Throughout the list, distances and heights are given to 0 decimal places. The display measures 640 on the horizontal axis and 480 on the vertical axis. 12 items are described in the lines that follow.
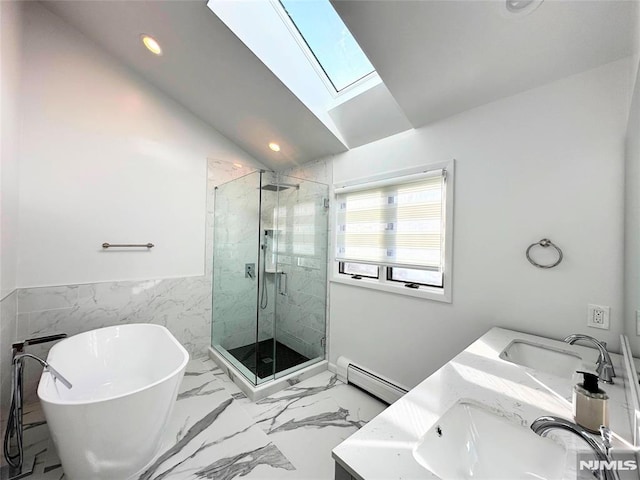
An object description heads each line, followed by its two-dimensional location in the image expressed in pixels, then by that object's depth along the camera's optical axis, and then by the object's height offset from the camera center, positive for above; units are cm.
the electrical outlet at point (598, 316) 131 -36
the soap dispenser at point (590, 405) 73 -46
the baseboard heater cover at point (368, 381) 214 -123
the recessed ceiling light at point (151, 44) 214 +168
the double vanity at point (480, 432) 65 -55
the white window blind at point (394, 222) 198 +19
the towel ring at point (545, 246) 144 -1
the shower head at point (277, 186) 265 +59
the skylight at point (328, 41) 195 +166
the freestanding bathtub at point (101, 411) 125 -99
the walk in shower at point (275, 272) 270 -35
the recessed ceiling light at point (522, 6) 117 +112
